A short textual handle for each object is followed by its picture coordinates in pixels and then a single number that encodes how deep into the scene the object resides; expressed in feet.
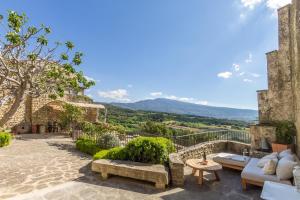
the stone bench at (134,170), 11.84
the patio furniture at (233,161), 14.82
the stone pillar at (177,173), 12.45
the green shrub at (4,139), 23.50
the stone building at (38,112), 34.92
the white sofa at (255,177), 10.89
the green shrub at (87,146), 21.21
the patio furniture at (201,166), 12.85
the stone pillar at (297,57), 13.80
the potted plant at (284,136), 16.91
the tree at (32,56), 11.48
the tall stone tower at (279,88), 18.98
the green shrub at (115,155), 14.63
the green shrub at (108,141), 21.10
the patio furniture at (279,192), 7.73
